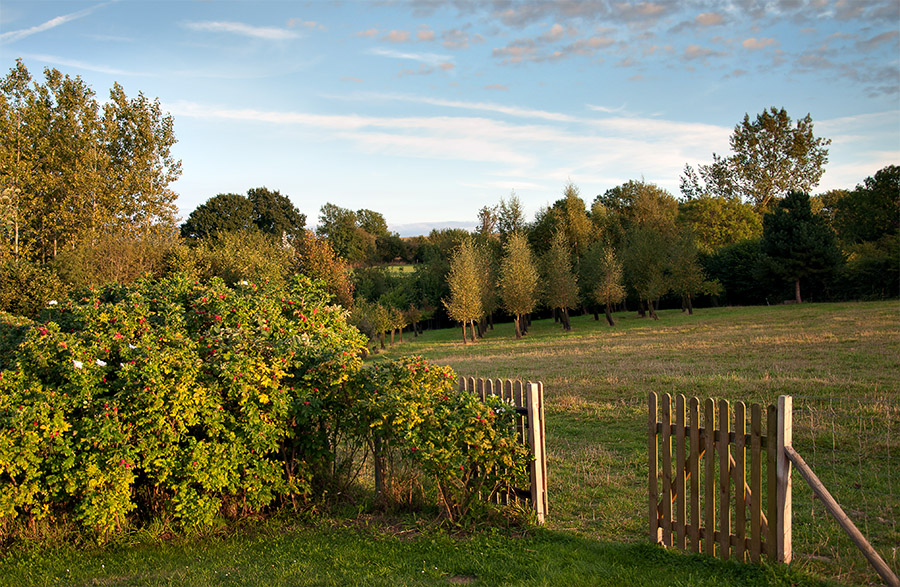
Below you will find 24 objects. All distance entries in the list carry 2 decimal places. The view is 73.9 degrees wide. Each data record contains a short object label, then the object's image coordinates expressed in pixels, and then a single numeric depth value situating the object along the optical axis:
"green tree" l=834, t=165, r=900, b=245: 45.52
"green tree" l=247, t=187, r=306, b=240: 73.06
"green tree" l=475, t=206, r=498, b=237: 57.76
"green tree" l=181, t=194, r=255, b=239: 66.81
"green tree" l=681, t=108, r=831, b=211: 65.06
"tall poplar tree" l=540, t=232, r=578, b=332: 41.69
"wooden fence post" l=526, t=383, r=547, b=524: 5.80
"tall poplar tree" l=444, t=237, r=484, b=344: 41.09
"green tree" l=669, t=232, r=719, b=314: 42.22
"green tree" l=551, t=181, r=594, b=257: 52.19
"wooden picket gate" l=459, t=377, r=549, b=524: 5.81
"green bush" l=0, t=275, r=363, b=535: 5.27
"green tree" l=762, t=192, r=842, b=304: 42.38
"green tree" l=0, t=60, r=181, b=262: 34.28
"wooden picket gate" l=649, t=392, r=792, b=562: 4.34
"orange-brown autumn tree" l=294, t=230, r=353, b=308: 42.94
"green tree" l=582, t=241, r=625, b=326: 41.12
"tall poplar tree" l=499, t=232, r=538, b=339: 40.91
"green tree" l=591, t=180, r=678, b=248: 53.97
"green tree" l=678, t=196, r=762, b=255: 57.78
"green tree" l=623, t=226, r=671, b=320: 41.81
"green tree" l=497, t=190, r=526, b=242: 54.66
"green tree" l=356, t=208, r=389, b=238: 98.06
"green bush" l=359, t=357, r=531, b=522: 5.39
